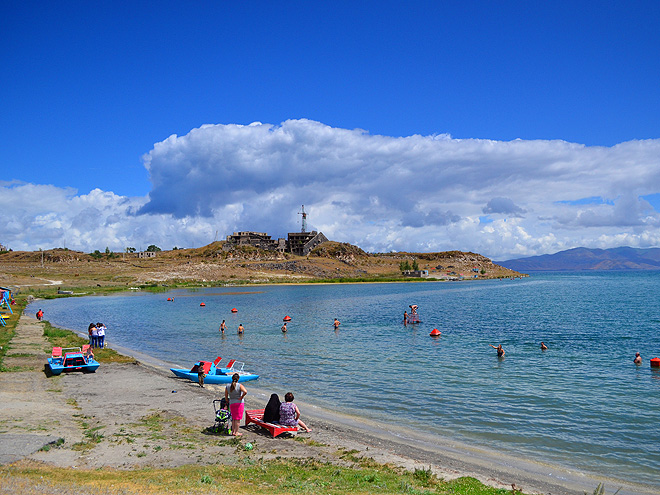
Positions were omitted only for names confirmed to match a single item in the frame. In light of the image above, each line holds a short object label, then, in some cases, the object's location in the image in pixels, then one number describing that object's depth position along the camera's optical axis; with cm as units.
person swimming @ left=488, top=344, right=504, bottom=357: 3309
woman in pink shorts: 1611
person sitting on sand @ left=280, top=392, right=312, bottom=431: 1661
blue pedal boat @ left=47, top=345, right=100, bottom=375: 2606
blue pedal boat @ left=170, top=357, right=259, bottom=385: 2603
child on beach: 2525
